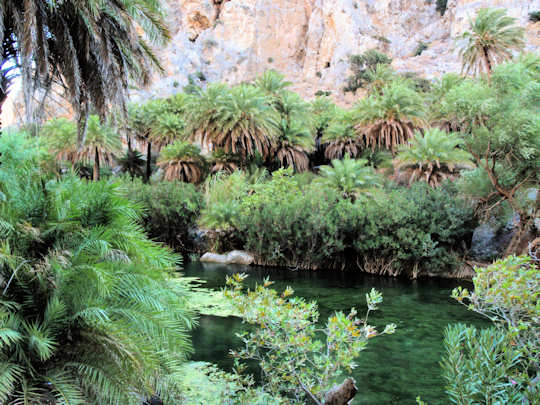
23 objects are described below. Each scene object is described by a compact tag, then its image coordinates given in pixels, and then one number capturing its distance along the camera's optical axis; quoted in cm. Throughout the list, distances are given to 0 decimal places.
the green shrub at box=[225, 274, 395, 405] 456
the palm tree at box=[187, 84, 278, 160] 2492
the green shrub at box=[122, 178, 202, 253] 2473
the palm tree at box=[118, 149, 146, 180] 3553
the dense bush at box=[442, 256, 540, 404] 357
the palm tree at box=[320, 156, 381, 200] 2180
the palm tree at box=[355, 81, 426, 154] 2538
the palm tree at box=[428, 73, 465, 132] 2928
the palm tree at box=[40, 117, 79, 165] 2811
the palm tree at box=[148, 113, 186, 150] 3058
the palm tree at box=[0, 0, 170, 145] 908
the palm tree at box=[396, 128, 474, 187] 2200
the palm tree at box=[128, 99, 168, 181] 3253
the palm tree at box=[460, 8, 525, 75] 2906
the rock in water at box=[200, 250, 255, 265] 2198
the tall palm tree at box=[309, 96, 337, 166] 3148
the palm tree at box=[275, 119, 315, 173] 2739
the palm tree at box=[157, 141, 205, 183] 2872
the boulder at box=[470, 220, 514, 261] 1855
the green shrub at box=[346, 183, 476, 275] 1816
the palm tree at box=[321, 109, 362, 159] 2834
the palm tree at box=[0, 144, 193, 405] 451
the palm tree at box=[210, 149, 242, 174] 2739
